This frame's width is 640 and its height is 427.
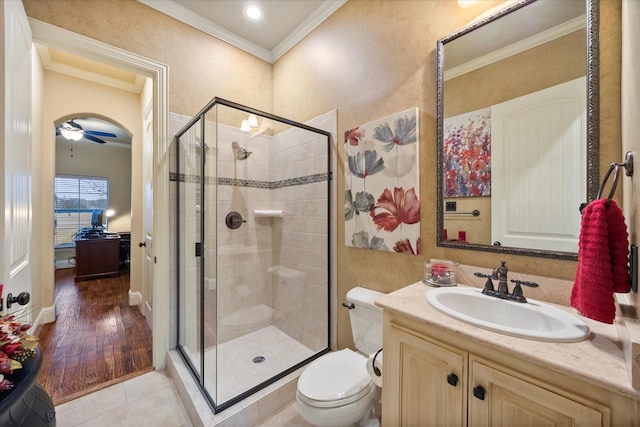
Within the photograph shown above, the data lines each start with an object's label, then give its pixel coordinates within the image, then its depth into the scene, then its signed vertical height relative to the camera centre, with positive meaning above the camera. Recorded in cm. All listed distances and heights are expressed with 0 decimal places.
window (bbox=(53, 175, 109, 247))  572 +26
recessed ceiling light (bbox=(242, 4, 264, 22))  206 +167
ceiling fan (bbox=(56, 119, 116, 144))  384 +126
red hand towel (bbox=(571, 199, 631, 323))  74 -14
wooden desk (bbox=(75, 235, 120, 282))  459 -82
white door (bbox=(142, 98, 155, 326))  282 +7
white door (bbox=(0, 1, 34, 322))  109 +29
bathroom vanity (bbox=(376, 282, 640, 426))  63 -48
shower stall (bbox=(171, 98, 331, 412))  176 -29
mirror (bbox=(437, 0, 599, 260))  105 +40
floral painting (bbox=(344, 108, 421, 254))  154 +19
